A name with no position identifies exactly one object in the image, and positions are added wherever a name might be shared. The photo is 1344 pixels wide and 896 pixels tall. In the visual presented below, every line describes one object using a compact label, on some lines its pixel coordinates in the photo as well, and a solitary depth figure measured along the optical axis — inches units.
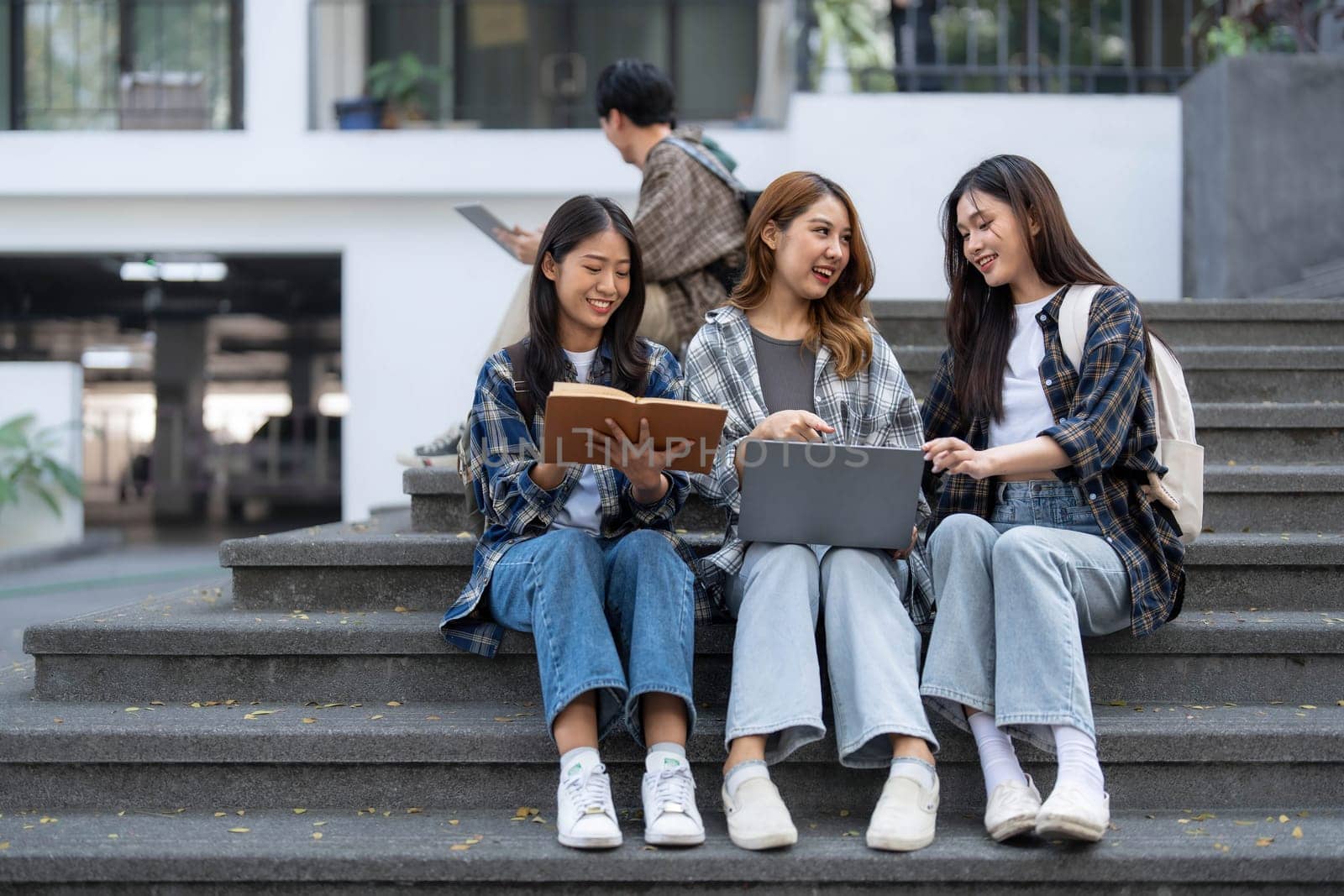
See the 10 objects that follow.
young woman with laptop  79.5
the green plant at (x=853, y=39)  242.7
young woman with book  80.4
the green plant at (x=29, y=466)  298.4
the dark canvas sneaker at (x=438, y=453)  137.7
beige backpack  89.9
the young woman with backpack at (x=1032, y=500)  79.9
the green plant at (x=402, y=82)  319.3
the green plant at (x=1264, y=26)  215.0
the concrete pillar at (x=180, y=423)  490.3
